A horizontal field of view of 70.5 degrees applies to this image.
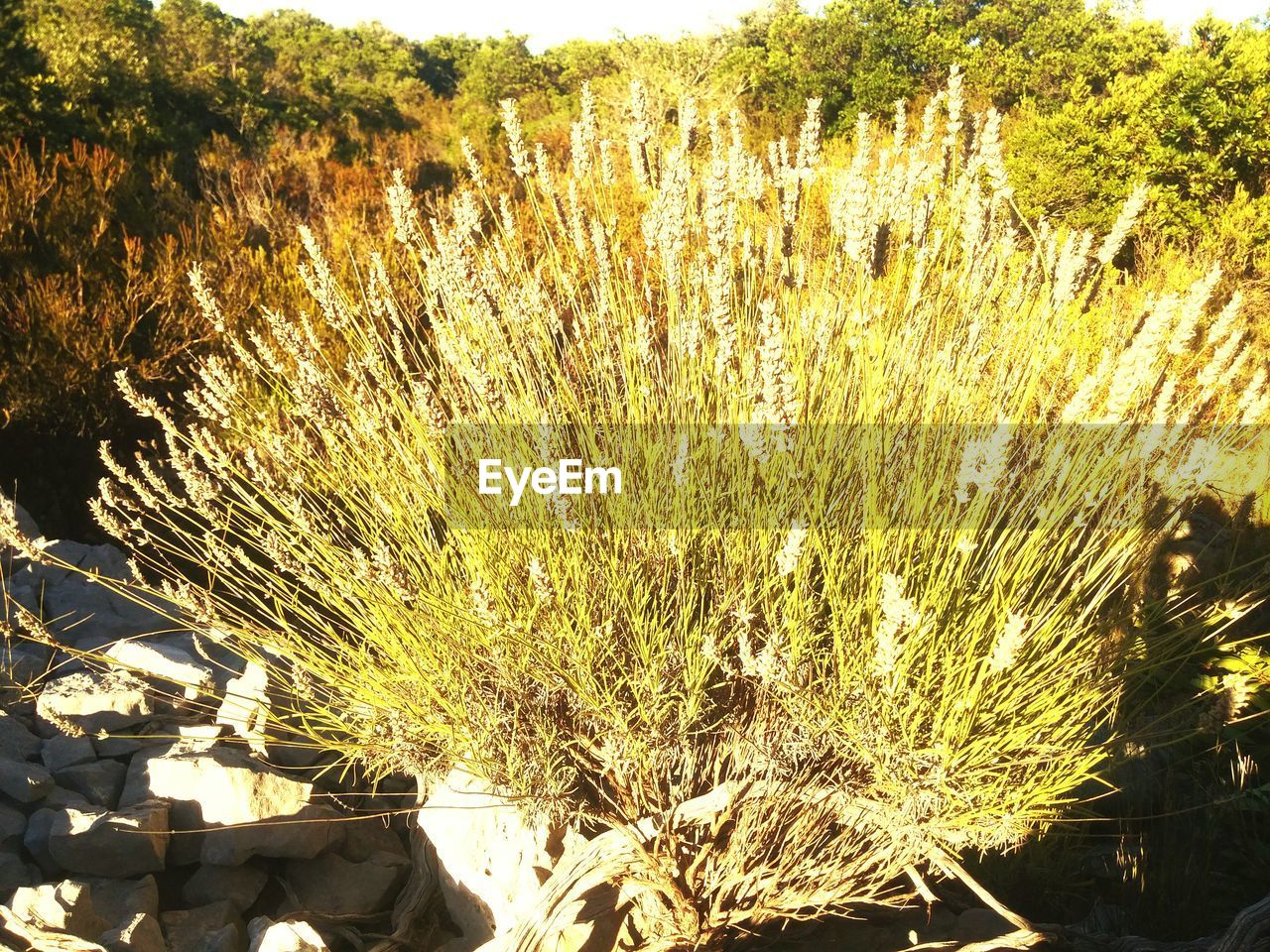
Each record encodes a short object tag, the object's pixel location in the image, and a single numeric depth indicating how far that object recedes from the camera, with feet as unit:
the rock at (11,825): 7.02
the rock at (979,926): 6.75
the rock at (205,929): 6.46
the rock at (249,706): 7.91
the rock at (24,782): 7.34
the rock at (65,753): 7.89
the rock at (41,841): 6.99
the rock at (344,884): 7.34
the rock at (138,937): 6.13
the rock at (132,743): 8.21
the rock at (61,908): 6.02
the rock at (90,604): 10.20
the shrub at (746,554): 5.72
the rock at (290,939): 6.12
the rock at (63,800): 7.37
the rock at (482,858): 6.88
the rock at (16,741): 7.92
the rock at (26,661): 8.78
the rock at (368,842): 7.86
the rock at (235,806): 7.15
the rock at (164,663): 8.41
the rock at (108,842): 6.82
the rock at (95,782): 7.61
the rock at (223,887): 7.10
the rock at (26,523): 12.30
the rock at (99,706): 8.22
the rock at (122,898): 6.60
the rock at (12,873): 6.63
